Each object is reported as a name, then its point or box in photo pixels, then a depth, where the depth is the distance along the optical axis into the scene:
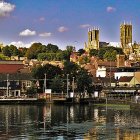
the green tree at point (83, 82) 115.56
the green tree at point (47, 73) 121.51
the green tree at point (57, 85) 114.93
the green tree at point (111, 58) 195.46
